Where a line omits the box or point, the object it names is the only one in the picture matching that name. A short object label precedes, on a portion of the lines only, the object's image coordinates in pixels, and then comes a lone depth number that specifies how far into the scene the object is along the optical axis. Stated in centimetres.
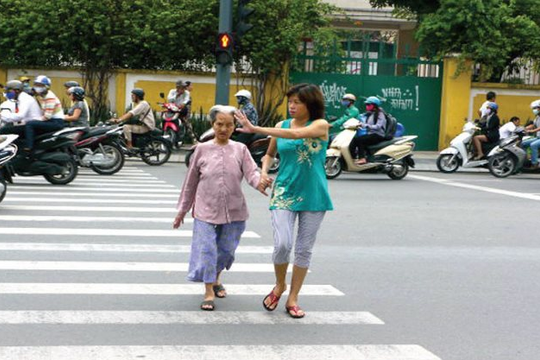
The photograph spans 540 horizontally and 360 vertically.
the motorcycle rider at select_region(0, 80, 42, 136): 1390
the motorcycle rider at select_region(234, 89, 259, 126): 1612
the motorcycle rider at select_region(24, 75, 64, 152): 1392
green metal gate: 2466
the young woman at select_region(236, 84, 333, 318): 639
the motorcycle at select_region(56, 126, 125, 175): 1593
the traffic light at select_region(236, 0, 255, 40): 1759
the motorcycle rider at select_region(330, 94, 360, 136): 1745
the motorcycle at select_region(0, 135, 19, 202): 1162
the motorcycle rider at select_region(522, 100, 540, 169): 1988
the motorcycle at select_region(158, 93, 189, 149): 2138
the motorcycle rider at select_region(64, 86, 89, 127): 1617
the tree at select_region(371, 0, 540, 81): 2389
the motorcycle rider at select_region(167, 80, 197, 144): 2203
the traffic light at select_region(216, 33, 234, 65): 1830
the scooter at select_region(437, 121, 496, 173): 1967
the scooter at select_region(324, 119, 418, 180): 1714
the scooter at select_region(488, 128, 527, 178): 1942
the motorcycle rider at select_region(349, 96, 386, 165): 1738
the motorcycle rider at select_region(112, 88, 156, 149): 1805
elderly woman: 654
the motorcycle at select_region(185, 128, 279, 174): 1705
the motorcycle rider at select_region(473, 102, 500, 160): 1980
